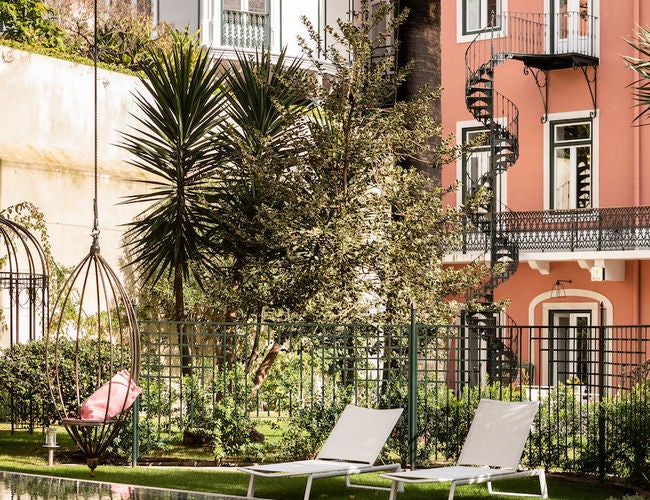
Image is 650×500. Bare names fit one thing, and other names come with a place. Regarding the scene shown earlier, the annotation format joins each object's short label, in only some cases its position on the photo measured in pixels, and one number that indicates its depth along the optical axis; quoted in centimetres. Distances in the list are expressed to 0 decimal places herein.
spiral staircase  2392
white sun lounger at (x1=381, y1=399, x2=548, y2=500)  925
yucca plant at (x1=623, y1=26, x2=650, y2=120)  1250
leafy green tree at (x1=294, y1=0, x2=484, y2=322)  1295
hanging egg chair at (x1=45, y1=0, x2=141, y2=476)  921
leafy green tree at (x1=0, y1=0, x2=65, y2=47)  1831
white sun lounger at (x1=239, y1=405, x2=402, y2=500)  953
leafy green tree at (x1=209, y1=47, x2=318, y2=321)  1326
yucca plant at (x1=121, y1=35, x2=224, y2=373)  1390
